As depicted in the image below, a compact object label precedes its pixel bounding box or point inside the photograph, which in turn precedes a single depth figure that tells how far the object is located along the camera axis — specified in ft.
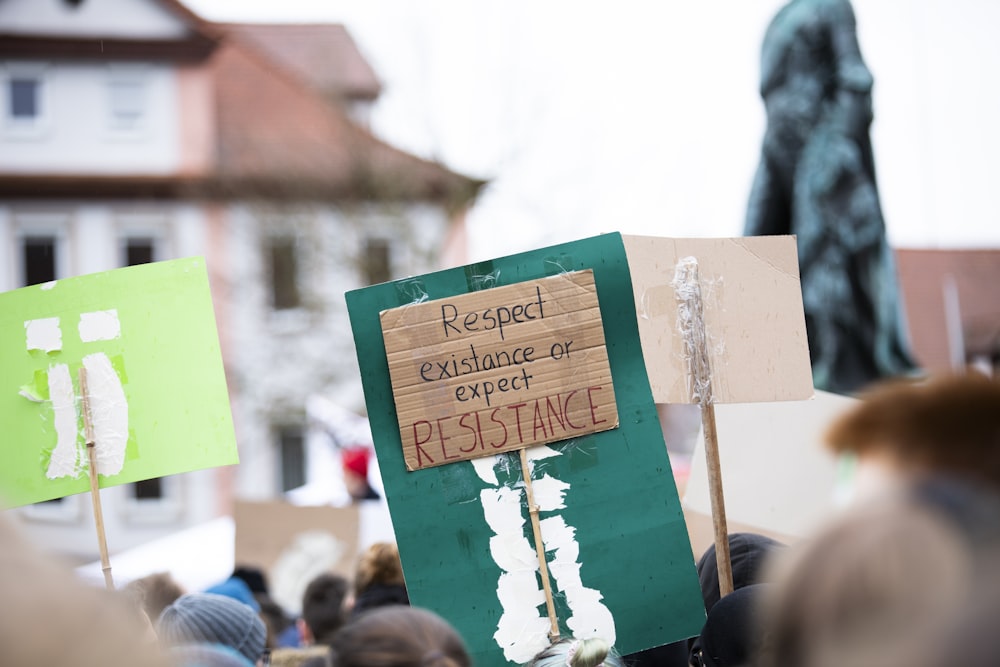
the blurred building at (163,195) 74.74
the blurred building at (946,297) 113.80
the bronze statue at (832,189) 30.27
